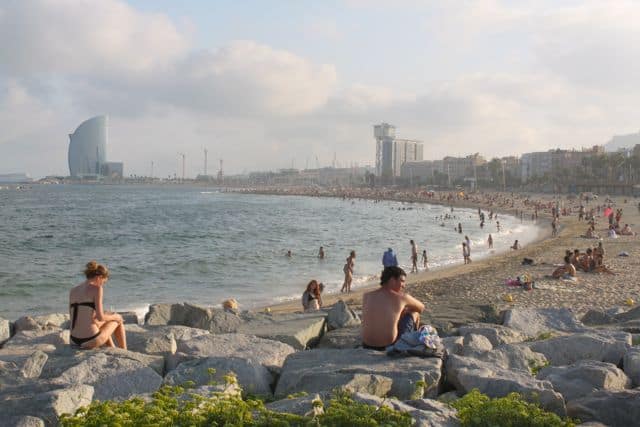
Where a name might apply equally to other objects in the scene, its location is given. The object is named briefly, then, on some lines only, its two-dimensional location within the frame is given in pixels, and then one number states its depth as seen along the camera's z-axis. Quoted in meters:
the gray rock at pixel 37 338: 6.52
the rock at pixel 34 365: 4.47
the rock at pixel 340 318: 7.29
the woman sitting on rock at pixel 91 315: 5.20
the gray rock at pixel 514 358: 5.04
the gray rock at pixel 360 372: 4.04
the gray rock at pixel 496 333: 6.30
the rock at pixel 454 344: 5.41
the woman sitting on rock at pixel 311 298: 10.59
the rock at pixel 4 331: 6.95
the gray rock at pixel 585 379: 4.23
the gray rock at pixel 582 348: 5.36
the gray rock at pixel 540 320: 7.23
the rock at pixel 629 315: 8.27
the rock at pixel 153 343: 5.40
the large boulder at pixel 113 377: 4.10
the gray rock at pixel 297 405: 3.32
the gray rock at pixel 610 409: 3.60
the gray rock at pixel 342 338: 6.06
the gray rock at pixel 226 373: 4.29
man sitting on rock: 4.99
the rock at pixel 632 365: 4.73
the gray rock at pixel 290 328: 6.20
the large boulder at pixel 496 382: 3.78
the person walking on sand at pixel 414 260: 20.72
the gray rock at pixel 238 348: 5.16
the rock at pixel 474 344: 5.33
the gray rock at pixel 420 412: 3.21
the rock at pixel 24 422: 3.23
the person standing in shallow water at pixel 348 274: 16.33
